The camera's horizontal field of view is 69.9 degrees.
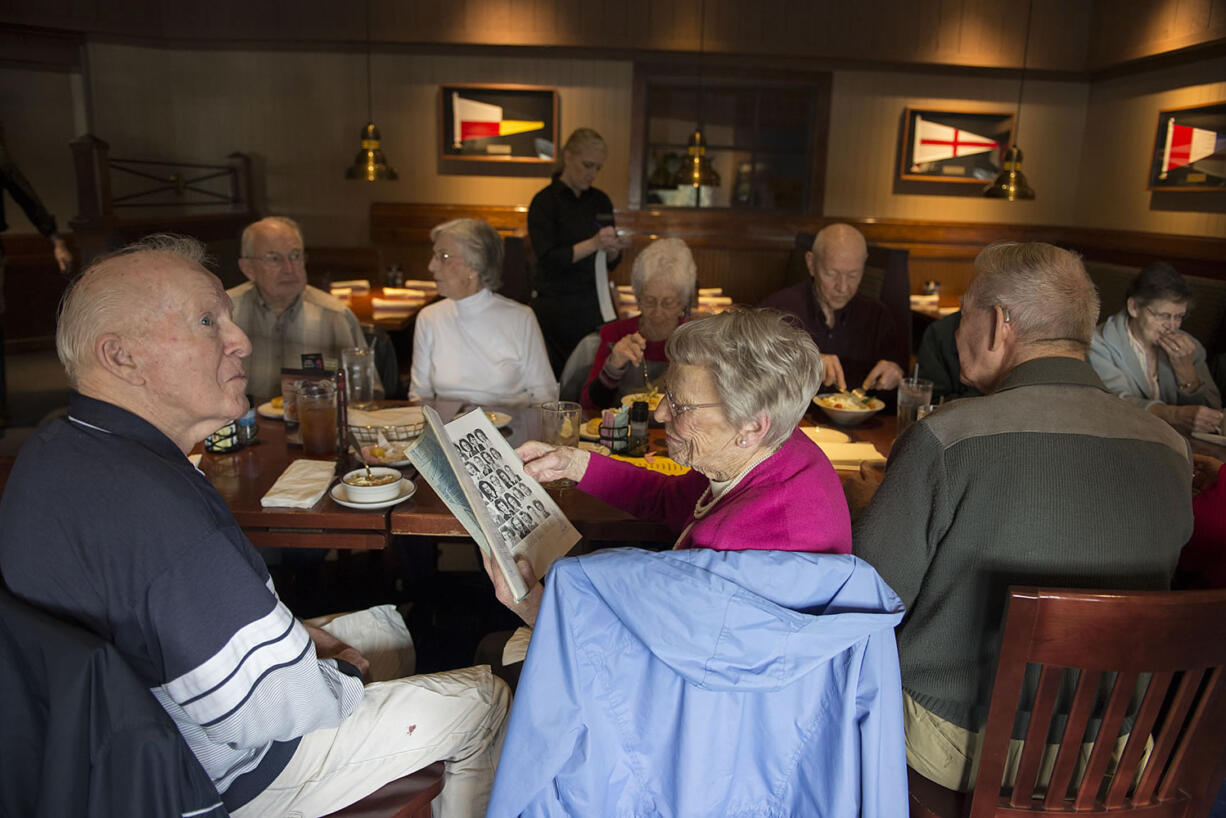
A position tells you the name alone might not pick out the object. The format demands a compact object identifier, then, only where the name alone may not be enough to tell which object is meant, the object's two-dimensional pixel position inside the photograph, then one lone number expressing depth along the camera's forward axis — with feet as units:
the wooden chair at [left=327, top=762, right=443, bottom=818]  4.58
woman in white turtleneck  10.38
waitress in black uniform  14.76
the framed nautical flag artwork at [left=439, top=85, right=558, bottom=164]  24.95
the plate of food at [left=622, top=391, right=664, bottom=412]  8.52
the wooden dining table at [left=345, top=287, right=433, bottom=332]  15.72
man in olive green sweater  4.73
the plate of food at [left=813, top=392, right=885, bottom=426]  8.91
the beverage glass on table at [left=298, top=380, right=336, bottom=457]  7.54
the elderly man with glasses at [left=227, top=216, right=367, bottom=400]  10.53
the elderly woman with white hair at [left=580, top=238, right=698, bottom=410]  9.64
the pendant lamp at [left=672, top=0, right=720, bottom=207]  17.44
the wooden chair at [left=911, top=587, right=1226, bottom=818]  3.98
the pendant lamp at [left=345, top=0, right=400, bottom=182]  18.26
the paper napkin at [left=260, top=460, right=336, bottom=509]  6.47
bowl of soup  6.53
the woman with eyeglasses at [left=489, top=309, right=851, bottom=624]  4.54
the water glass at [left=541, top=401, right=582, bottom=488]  7.49
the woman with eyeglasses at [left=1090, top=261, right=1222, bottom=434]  10.24
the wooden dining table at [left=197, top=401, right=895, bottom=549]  6.43
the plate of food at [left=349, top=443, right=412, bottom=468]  7.38
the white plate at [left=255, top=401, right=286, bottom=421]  8.87
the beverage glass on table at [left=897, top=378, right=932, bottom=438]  8.21
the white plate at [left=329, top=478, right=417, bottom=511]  6.52
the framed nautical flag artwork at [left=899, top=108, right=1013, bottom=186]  25.38
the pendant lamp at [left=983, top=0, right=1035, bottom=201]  18.62
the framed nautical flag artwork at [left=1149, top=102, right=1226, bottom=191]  20.02
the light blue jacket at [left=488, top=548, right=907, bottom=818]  3.88
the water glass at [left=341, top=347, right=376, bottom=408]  9.25
